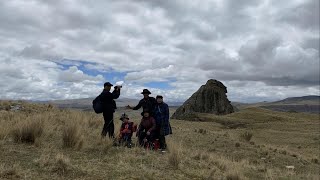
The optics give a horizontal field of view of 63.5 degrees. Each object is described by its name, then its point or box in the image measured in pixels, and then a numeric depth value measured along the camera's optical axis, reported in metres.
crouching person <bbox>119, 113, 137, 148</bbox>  7.75
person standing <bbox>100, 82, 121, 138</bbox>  7.72
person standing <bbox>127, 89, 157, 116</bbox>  8.28
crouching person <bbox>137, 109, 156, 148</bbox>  8.11
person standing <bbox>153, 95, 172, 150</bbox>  8.21
